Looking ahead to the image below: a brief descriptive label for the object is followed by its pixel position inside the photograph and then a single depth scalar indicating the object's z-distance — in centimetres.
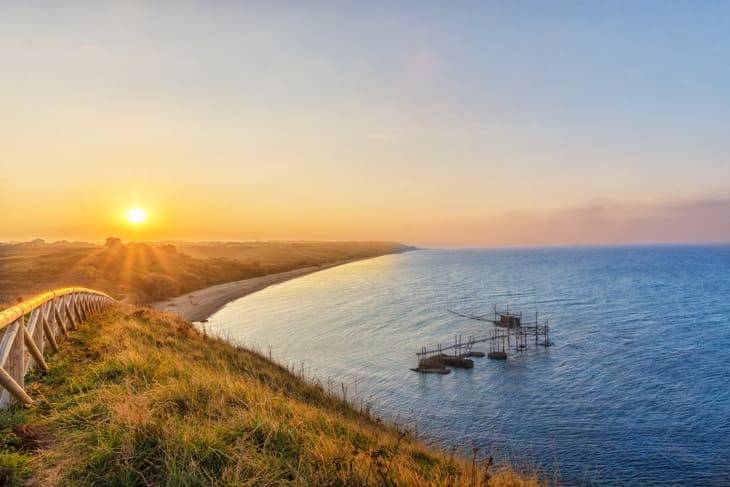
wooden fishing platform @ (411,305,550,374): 4124
